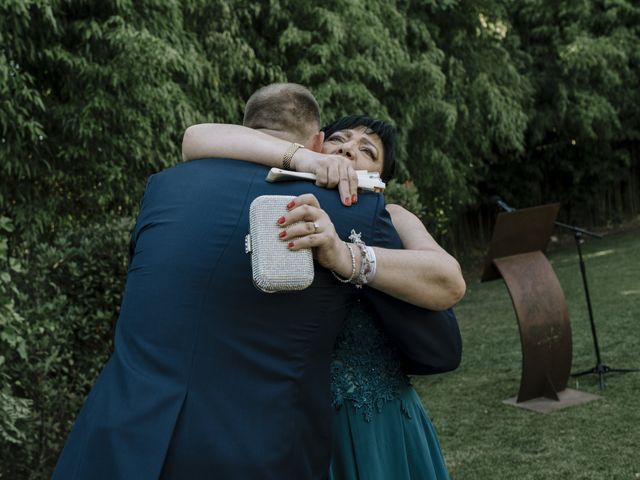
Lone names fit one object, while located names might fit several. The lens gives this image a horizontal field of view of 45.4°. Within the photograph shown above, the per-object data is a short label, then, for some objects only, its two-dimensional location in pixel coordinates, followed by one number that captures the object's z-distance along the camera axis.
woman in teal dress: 2.07
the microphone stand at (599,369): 6.26
